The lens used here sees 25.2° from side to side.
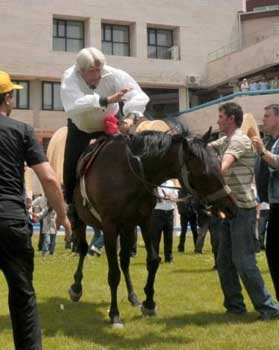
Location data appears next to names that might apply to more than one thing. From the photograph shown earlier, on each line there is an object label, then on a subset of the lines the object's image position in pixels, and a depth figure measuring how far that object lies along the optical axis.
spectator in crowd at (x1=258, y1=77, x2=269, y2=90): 37.19
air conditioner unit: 44.50
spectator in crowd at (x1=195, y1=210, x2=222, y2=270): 15.96
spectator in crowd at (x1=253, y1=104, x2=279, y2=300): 7.01
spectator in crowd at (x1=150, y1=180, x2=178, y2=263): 13.88
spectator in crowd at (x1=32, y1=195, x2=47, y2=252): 18.40
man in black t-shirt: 4.65
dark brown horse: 6.40
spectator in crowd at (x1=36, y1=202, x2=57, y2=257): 16.86
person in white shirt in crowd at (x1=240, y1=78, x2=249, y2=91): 38.53
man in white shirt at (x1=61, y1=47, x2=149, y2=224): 7.20
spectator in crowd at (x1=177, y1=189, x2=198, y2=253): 16.86
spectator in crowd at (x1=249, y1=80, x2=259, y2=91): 37.53
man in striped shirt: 6.80
